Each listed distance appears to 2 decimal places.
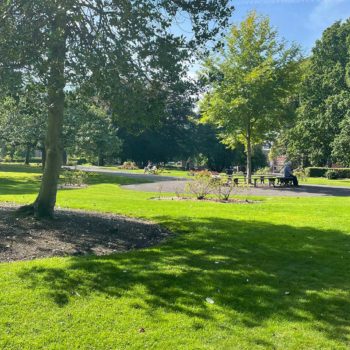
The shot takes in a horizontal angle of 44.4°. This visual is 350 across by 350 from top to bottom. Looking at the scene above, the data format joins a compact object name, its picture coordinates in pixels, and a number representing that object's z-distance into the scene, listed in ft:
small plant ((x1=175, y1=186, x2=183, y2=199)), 62.02
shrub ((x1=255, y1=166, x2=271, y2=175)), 142.82
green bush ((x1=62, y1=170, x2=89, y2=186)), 78.69
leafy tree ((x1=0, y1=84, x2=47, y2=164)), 109.70
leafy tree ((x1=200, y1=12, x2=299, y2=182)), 85.51
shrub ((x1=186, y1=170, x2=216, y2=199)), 58.29
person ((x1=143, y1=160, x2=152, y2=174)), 151.30
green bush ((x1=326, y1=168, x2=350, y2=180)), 142.61
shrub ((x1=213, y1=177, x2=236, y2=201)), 57.62
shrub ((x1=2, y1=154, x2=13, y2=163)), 244.55
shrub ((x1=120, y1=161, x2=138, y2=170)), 197.67
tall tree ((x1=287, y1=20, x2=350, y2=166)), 159.11
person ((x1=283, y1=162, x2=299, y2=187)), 86.53
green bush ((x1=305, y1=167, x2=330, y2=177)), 154.30
